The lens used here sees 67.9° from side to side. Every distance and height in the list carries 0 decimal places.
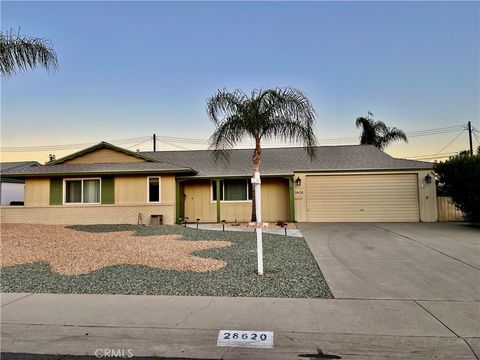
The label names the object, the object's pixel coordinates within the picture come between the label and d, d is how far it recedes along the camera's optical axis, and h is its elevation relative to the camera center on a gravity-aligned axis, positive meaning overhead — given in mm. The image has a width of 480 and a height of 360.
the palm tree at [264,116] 14539 +3529
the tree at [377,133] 29688 +5371
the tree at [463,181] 15523 +635
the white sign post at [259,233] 7242 -679
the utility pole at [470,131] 34906 +6236
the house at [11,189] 30503 +1483
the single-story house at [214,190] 18281 +552
